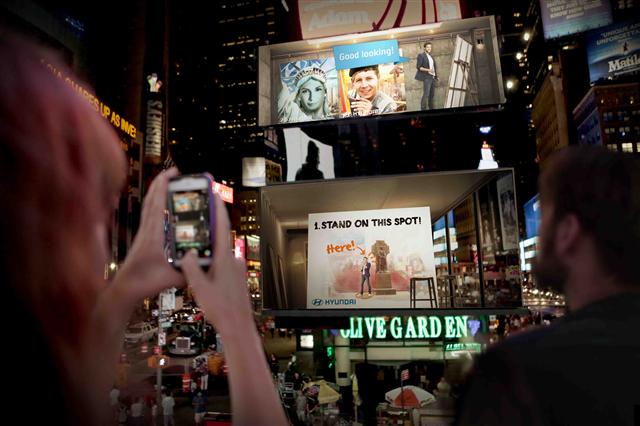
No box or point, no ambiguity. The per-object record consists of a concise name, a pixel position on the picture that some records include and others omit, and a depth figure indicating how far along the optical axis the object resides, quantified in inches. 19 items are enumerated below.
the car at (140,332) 1381.6
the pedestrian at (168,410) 684.5
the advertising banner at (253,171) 1207.2
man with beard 54.6
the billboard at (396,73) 430.6
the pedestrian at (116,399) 677.3
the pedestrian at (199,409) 677.9
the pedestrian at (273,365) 750.0
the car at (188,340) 1237.7
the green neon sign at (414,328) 466.0
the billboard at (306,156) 467.8
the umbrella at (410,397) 530.6
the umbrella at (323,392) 570.0
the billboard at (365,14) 443.2
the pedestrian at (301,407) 610.5
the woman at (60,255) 35.6
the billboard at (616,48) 1481.3
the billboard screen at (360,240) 412.5
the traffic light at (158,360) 790.5
